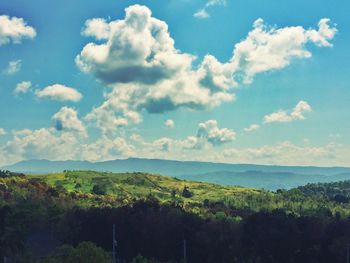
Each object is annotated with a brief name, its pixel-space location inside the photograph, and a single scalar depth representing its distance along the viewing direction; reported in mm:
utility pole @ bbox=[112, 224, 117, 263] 141000
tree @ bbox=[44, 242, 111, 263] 75688
